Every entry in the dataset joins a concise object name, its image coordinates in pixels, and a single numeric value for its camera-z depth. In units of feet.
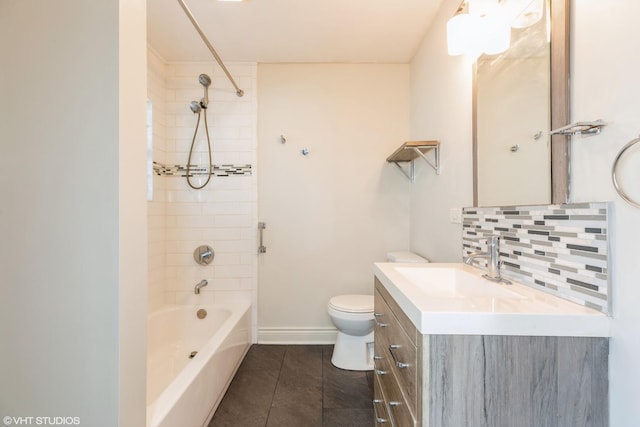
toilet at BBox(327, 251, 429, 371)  6.24
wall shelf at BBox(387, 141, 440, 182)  5.86
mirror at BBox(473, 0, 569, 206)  2.85
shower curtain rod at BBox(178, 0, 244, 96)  4.80
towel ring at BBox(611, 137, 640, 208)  2.06
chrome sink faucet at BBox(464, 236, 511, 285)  3.60
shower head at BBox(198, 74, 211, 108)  7.23
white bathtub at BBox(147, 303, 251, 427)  3.97
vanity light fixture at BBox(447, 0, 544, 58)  3.37
